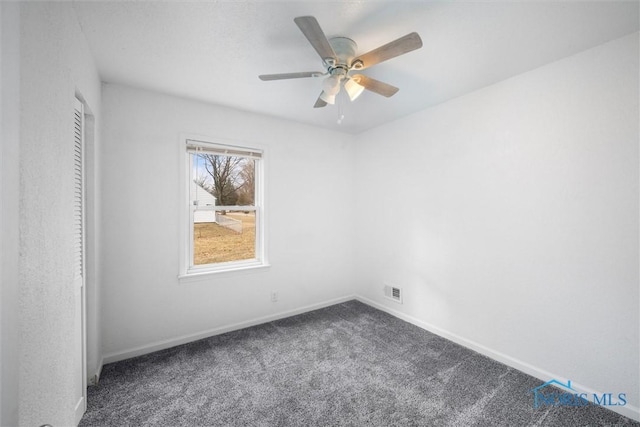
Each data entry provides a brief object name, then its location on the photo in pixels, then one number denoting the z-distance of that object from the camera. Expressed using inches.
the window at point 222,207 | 112.0
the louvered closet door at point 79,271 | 67.1
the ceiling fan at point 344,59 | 56.1
